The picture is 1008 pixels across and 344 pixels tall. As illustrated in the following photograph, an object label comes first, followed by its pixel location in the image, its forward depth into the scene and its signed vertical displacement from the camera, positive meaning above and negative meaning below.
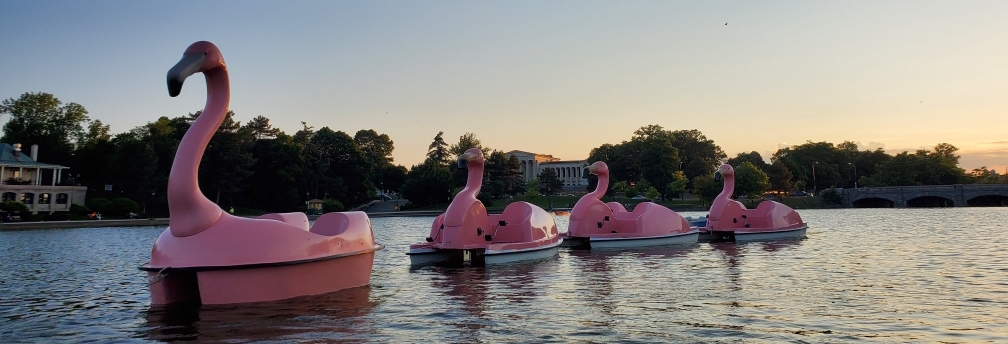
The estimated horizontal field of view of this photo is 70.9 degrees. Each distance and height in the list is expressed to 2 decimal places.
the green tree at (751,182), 87.38 +4.70
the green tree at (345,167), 91.38 +7.87
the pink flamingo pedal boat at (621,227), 23.64 -0.16
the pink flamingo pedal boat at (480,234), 17.92 -0.26
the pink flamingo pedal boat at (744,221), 27.61 -0.05
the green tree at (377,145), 125.31 +14.82
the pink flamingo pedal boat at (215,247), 10.23 -0.28
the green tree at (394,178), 115.06 +7.83
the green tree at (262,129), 89.12 +12.51
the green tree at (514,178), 104.12 +6.90
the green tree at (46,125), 73.56 +11.56
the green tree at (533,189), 98.25 +5.24
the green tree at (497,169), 103.19 +8.06
